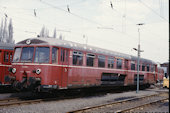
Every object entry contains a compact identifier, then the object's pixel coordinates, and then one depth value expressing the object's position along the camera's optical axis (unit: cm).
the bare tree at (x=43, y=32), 7394
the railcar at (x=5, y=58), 1438
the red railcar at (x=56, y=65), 1138
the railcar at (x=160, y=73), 3768
